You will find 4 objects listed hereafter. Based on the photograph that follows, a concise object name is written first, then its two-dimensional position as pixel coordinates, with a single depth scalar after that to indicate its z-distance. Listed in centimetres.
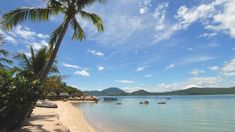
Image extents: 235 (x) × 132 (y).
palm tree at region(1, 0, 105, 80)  584
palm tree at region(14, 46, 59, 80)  1056
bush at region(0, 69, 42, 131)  438
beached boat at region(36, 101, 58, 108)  1439
